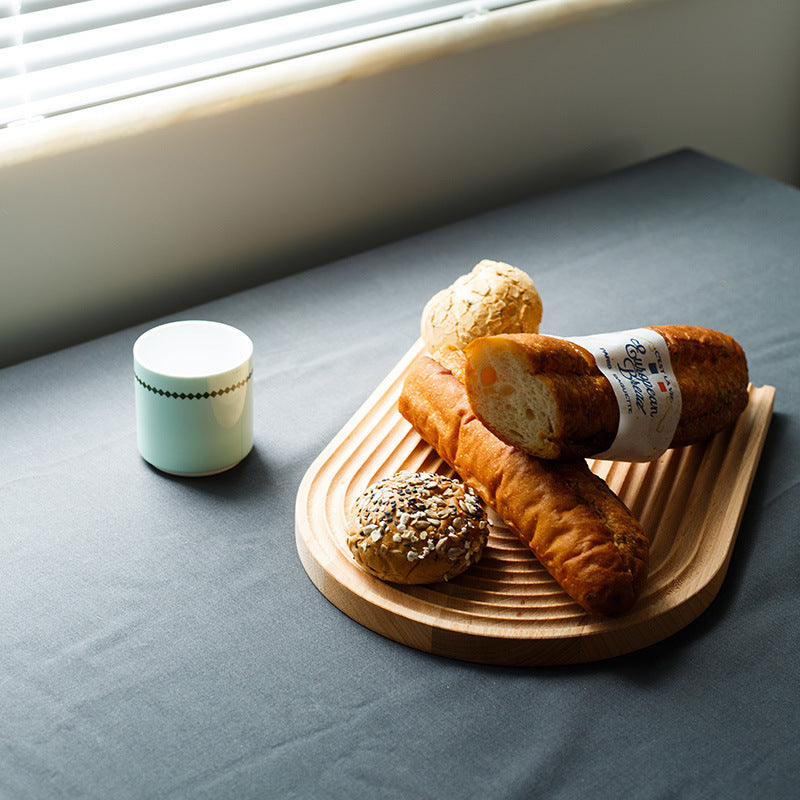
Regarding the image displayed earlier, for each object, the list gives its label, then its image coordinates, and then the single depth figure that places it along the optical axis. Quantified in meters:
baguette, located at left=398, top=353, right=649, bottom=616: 0.78
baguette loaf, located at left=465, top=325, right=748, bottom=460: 0.84
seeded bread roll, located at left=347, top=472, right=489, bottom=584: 0.79
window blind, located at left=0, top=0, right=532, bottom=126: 1.13
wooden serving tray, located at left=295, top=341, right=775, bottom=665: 0.77
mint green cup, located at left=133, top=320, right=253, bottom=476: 0.90
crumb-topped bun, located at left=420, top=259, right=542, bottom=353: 1.02
